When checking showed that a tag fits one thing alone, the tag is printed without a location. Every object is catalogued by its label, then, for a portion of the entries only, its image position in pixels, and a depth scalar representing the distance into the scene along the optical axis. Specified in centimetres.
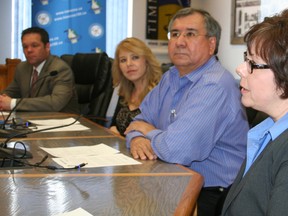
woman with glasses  104
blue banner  560
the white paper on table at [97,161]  152
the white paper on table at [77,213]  100
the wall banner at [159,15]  581
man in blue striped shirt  172
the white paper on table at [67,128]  230
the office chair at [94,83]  347
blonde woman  288
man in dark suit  328
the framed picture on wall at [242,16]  480
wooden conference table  106
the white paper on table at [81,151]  169
